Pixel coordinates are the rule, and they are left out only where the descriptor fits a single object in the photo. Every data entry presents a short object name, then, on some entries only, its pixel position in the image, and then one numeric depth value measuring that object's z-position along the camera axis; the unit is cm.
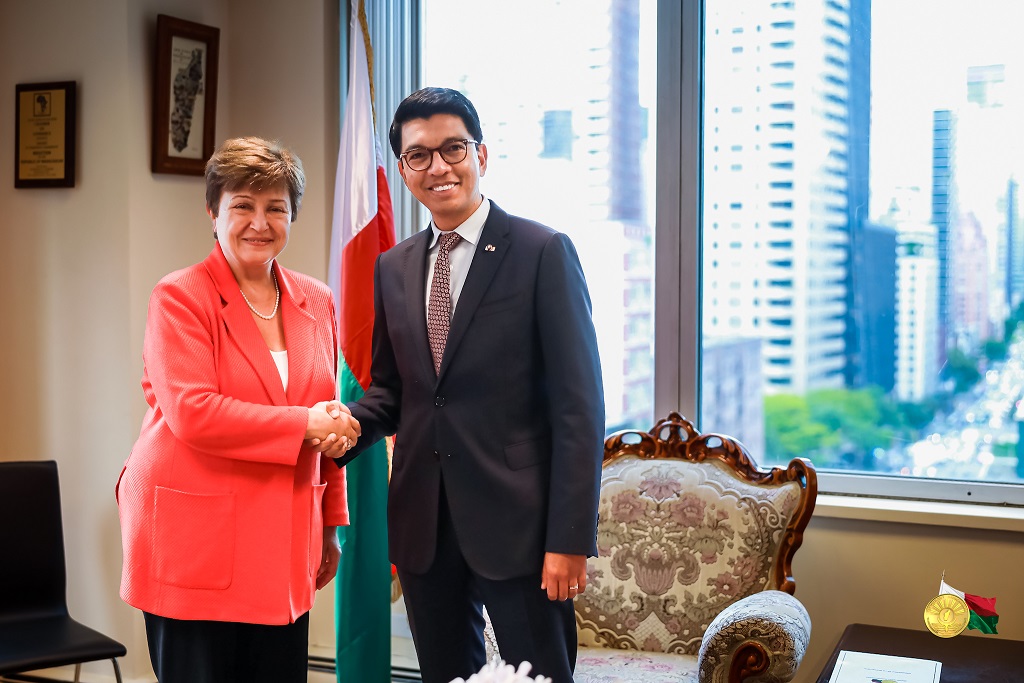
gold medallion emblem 212
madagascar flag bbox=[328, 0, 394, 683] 297
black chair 284
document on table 219
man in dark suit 190
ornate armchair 277
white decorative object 125
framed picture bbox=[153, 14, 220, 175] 331
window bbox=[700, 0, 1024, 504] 291
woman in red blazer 196
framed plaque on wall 331
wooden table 228
